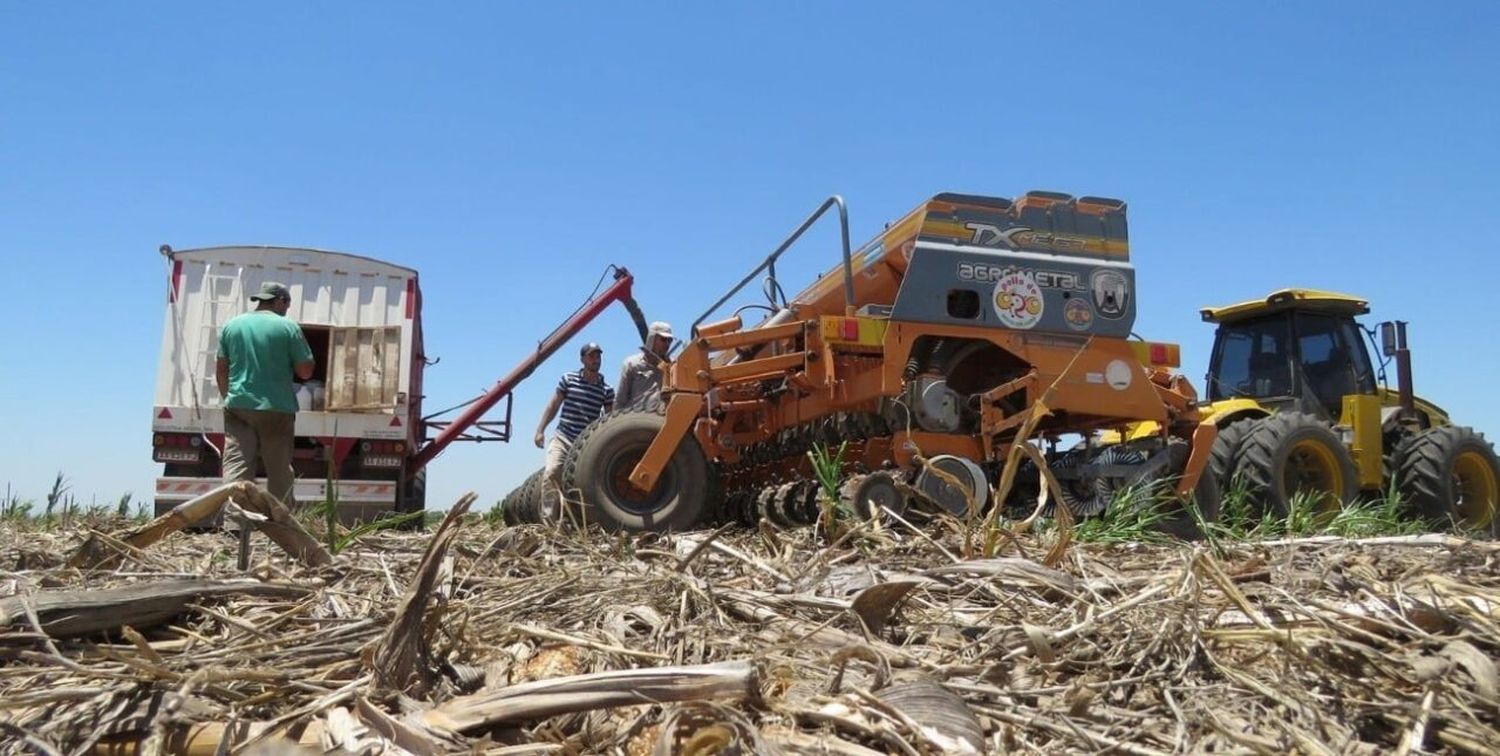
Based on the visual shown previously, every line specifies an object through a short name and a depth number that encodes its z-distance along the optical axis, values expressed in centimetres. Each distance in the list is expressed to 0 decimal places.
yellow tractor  825
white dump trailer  973
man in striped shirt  883
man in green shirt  571
